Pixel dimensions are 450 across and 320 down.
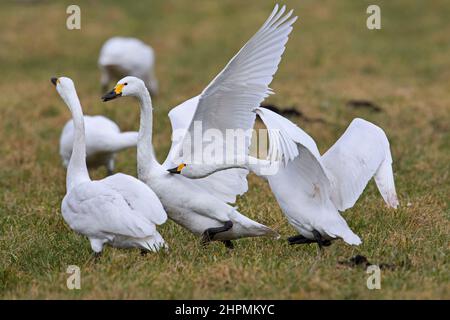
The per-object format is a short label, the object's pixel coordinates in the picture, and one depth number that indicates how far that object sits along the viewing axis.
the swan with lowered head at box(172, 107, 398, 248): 11.23
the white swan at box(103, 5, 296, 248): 11.09
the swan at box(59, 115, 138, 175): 17.34
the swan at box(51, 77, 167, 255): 10.73
